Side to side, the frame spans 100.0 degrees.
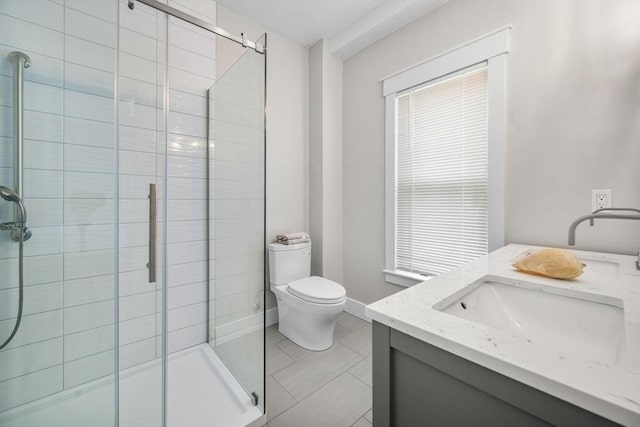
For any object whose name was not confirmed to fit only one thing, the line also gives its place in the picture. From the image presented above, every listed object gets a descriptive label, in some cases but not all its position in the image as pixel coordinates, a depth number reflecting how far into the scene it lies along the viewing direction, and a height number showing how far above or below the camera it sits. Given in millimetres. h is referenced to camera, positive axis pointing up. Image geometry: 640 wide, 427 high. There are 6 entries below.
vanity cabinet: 436 -347
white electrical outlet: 1321 +83
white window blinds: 1797 +306
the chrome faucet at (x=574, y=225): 880 -31
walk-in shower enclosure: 1143 -38
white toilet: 1834 -582
